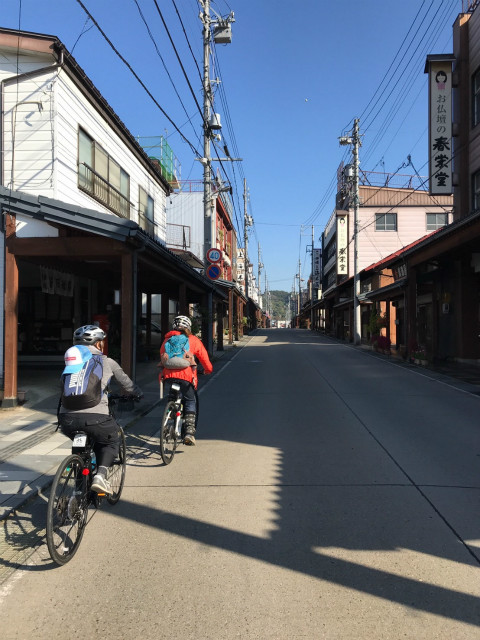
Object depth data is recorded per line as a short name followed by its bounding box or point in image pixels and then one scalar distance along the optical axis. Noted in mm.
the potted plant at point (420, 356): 19203
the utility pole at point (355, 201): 31125
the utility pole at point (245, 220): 44856
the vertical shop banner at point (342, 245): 40875
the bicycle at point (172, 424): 6055
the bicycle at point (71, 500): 3514
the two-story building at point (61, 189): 9469
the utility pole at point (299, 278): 101125
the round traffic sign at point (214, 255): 19156
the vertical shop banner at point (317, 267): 70125
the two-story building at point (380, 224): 41312
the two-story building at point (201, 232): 25738
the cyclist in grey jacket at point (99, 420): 4078
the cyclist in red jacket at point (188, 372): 6641
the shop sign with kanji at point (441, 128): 18719
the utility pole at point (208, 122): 19062
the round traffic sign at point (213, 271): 19469
